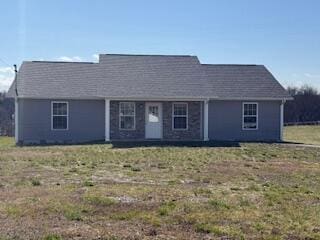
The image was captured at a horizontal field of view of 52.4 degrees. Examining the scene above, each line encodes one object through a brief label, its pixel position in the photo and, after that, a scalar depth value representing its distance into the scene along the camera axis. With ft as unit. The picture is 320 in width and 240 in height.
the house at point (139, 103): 55.26
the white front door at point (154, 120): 57.32
